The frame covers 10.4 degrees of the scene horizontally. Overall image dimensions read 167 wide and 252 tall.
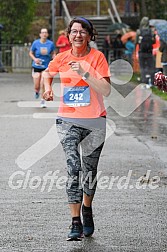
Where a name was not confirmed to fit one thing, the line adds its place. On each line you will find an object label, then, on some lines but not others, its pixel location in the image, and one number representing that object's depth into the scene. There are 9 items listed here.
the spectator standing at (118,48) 40.22
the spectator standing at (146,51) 28.03
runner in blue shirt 21.16
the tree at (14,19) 45.25
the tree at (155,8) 45.84
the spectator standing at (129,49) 36.78
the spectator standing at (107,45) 40.88
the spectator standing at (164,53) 23.44
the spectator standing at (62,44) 34.25
